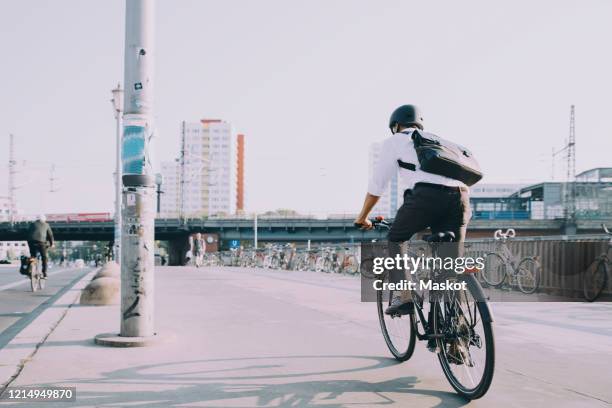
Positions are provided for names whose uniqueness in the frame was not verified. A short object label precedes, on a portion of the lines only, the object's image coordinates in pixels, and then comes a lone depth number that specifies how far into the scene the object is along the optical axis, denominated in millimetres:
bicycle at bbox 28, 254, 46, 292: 14484
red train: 83125
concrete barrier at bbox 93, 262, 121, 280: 12008
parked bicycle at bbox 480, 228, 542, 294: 13173
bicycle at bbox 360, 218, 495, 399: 3881
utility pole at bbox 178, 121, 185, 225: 81562
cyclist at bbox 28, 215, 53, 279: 14180
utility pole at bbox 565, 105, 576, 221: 69625
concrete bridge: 80438
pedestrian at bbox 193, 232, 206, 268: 30433
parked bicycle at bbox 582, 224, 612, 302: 10961
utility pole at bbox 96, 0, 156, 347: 6152
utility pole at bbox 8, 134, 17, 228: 96712
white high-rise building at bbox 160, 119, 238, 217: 82188
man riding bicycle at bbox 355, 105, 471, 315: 4426
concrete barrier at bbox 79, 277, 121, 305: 9938
